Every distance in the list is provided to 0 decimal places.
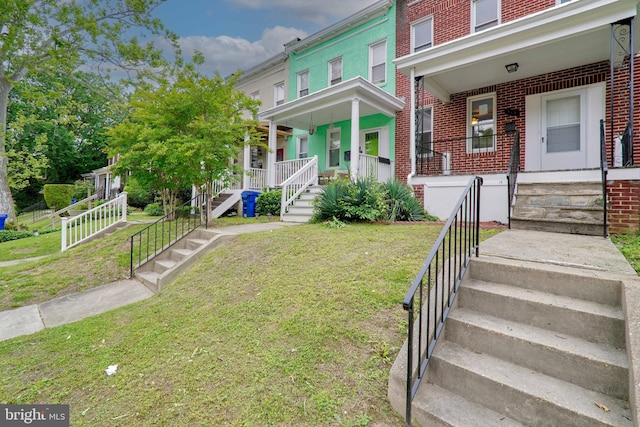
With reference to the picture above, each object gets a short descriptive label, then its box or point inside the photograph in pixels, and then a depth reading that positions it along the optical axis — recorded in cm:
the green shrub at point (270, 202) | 1021
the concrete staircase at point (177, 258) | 539
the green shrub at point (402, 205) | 703
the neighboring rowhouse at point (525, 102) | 530
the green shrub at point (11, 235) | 1080
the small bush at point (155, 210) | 1438
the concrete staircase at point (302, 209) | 852
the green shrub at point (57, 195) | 2152
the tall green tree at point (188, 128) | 716
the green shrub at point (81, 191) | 2188
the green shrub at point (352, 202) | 664
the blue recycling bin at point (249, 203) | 1088
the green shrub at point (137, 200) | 1807
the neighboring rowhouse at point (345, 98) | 947
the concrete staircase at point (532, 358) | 176
